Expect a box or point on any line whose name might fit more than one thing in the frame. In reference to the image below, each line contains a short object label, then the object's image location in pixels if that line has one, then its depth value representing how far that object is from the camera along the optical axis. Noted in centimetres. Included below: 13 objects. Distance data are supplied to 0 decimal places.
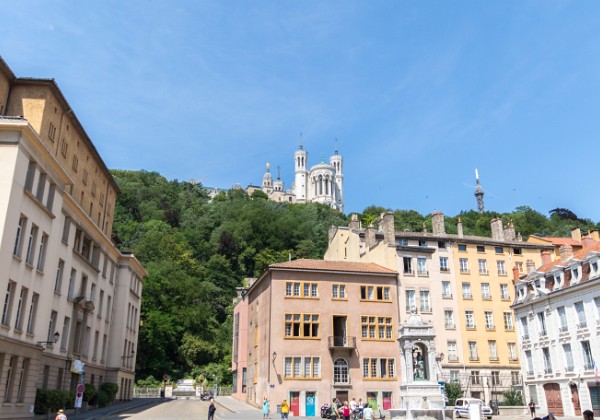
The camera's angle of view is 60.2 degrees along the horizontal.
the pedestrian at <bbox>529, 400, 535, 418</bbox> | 3477
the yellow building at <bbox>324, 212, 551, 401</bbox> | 4544
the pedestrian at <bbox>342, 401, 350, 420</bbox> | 2691
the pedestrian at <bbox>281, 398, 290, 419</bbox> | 3090
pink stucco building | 4000
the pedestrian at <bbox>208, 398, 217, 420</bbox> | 2703
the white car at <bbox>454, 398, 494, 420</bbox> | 3422
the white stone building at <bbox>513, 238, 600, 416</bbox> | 3738
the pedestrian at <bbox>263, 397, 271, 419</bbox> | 3087
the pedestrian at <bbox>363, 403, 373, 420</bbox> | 2695
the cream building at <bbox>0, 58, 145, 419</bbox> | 2383
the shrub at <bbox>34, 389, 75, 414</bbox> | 2714
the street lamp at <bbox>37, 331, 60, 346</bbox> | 2680
